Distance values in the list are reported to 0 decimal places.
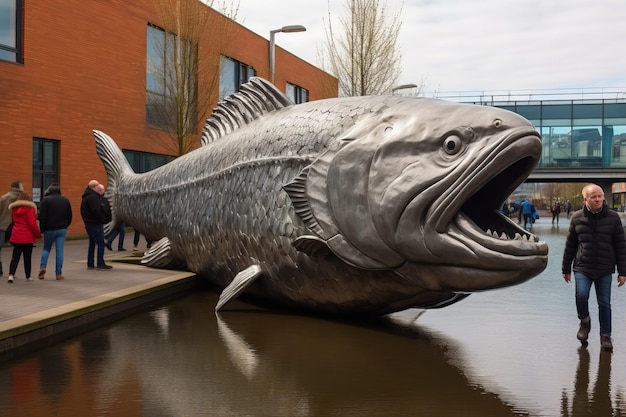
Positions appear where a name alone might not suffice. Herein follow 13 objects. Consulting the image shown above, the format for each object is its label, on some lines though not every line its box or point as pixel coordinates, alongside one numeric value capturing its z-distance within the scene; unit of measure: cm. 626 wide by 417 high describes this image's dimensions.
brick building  1627
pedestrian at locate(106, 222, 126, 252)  1438
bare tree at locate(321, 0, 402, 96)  2322
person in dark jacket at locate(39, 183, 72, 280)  911
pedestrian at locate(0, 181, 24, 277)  977
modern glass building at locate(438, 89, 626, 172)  3675
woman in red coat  873
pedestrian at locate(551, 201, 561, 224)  3547
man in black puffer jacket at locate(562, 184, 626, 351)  559
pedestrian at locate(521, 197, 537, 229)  2536
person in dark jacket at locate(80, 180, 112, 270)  999
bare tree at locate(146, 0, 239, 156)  1884
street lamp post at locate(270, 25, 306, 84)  2071
